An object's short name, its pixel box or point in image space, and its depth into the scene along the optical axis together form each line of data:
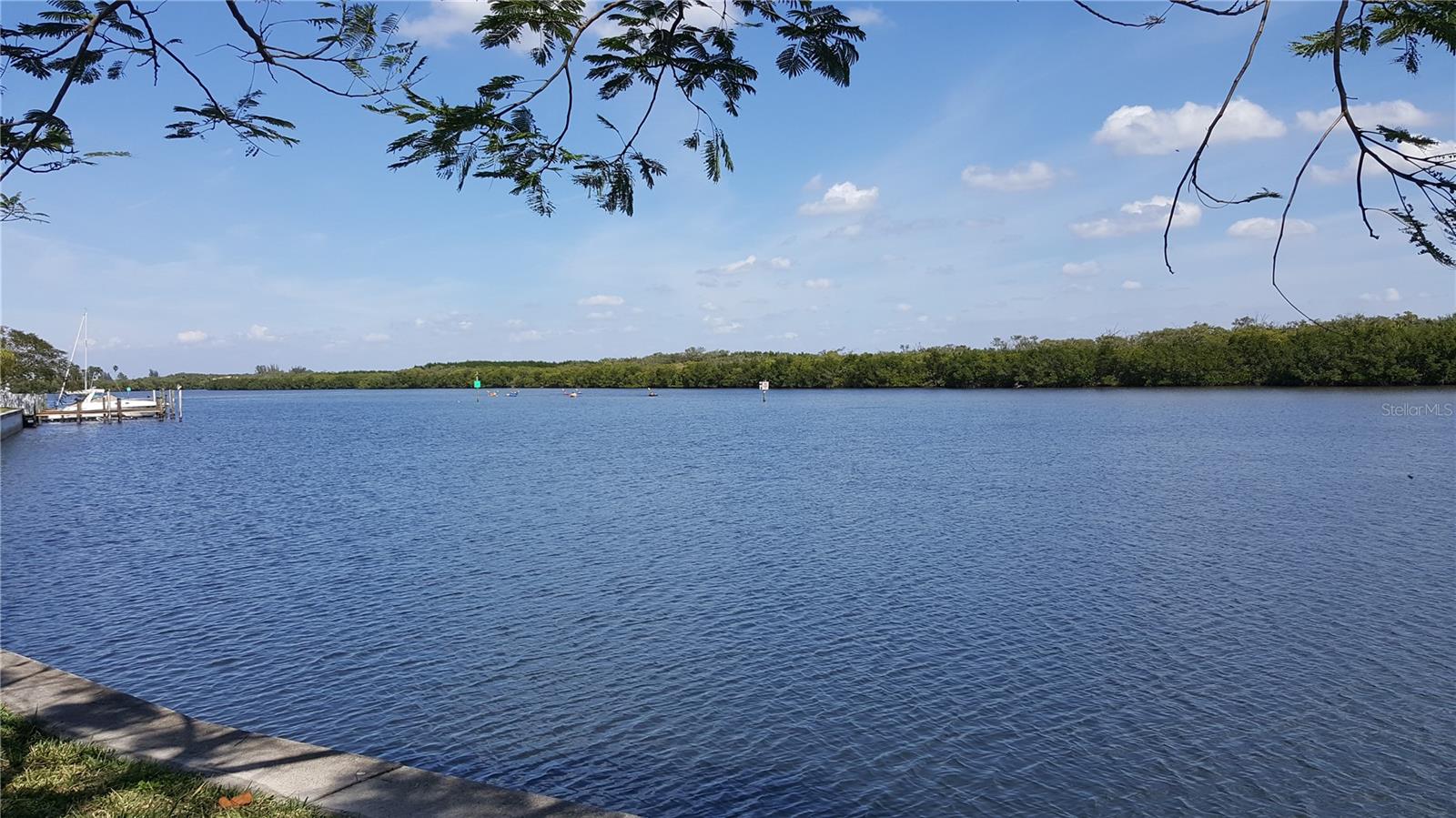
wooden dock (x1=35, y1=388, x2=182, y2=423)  72.00
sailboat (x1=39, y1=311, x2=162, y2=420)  72.44
